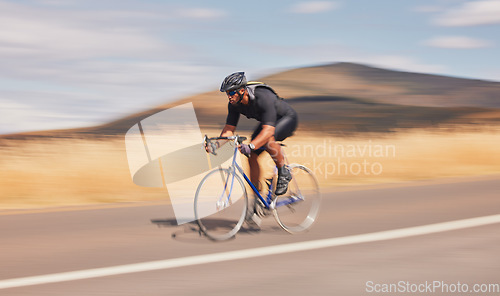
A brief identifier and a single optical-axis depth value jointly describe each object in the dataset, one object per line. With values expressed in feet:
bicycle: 23.41
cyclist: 23.22
